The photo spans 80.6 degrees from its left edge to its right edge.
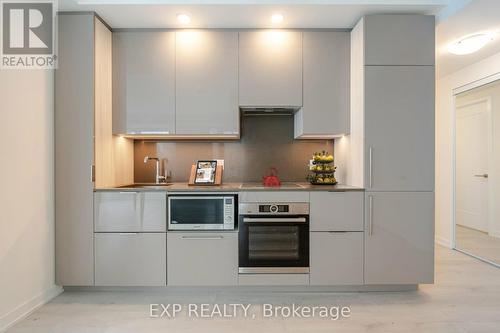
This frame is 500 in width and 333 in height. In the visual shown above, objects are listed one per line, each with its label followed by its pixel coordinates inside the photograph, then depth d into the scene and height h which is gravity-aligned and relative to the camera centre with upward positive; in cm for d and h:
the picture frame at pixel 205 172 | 300 -6
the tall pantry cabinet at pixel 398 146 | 254 +17
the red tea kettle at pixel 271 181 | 285 -14
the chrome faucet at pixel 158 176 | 319 -10
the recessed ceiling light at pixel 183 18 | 256 +131
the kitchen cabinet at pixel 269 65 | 280 +96
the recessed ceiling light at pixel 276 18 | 257 +131
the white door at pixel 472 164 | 464 +3
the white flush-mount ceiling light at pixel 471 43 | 285 +123
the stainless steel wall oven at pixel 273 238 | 253 -62
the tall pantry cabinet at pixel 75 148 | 252 +16
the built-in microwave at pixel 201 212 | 254 -39
